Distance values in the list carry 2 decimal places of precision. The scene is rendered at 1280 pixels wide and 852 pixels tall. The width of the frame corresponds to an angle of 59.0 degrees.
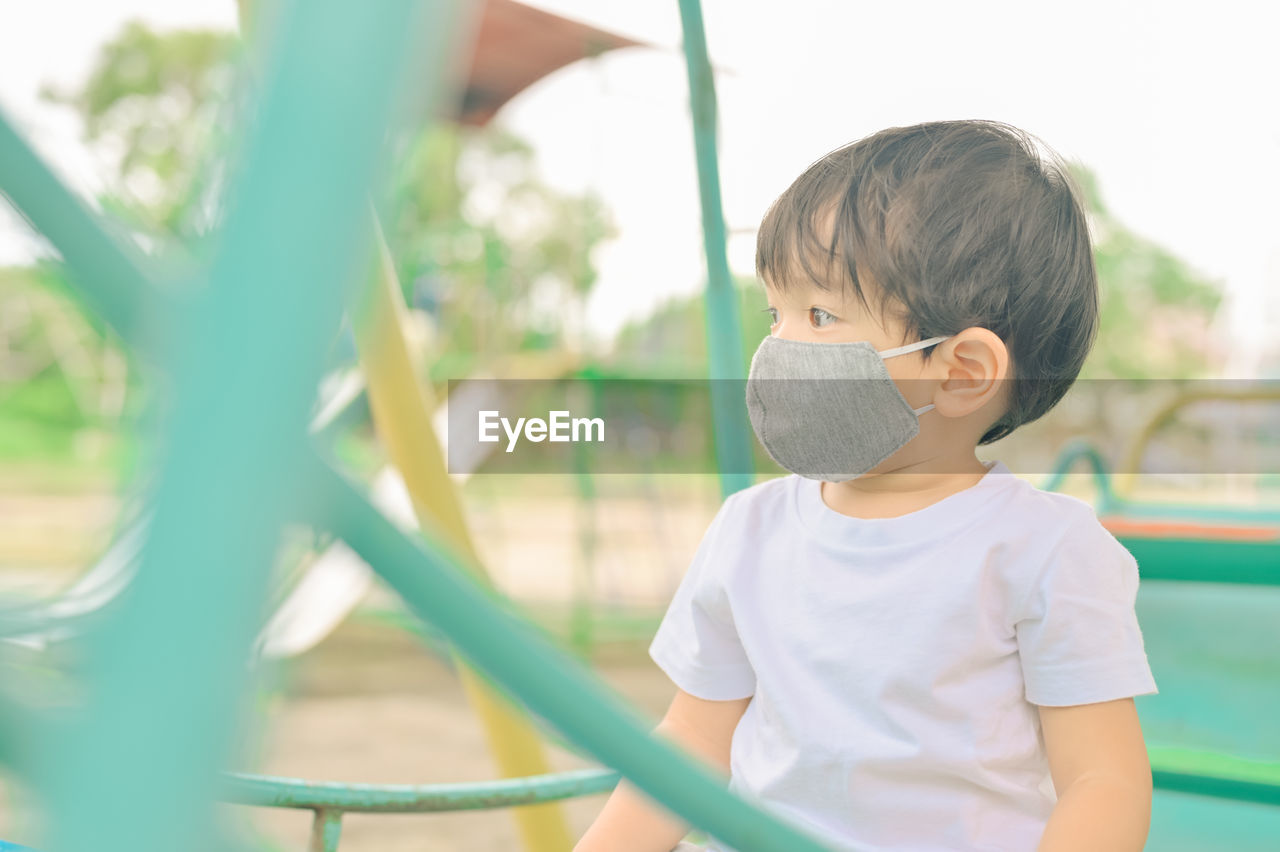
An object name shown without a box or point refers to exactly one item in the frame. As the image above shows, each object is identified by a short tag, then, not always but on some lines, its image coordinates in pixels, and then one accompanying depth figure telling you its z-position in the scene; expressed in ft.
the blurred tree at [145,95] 34.58
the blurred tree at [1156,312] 37.88
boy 1.64
